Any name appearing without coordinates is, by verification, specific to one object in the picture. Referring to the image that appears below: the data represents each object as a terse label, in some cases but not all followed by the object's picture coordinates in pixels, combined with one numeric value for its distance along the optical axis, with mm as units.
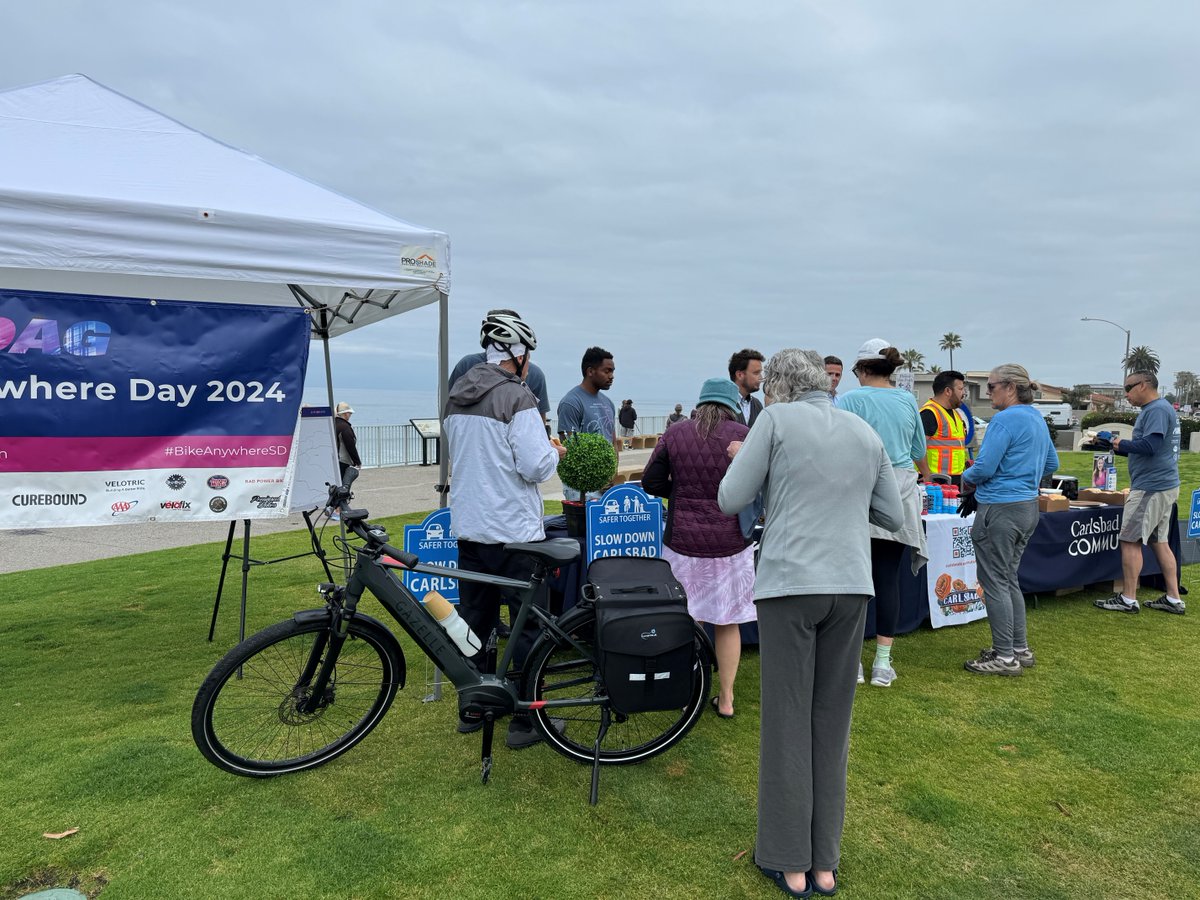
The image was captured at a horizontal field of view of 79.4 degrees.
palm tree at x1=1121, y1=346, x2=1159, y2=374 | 76262
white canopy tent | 3115
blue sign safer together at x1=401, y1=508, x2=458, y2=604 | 4020
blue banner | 3355
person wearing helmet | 3234
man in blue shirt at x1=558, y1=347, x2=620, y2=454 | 4918
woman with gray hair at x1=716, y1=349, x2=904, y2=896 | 2307
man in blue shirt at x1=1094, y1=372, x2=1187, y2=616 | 5293
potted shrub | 3941
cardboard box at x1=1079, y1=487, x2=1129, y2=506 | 6219
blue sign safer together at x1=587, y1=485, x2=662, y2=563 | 4293
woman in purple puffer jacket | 3529
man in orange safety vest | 6027
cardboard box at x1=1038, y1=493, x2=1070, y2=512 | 5707
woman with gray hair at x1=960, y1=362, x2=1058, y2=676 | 4242
